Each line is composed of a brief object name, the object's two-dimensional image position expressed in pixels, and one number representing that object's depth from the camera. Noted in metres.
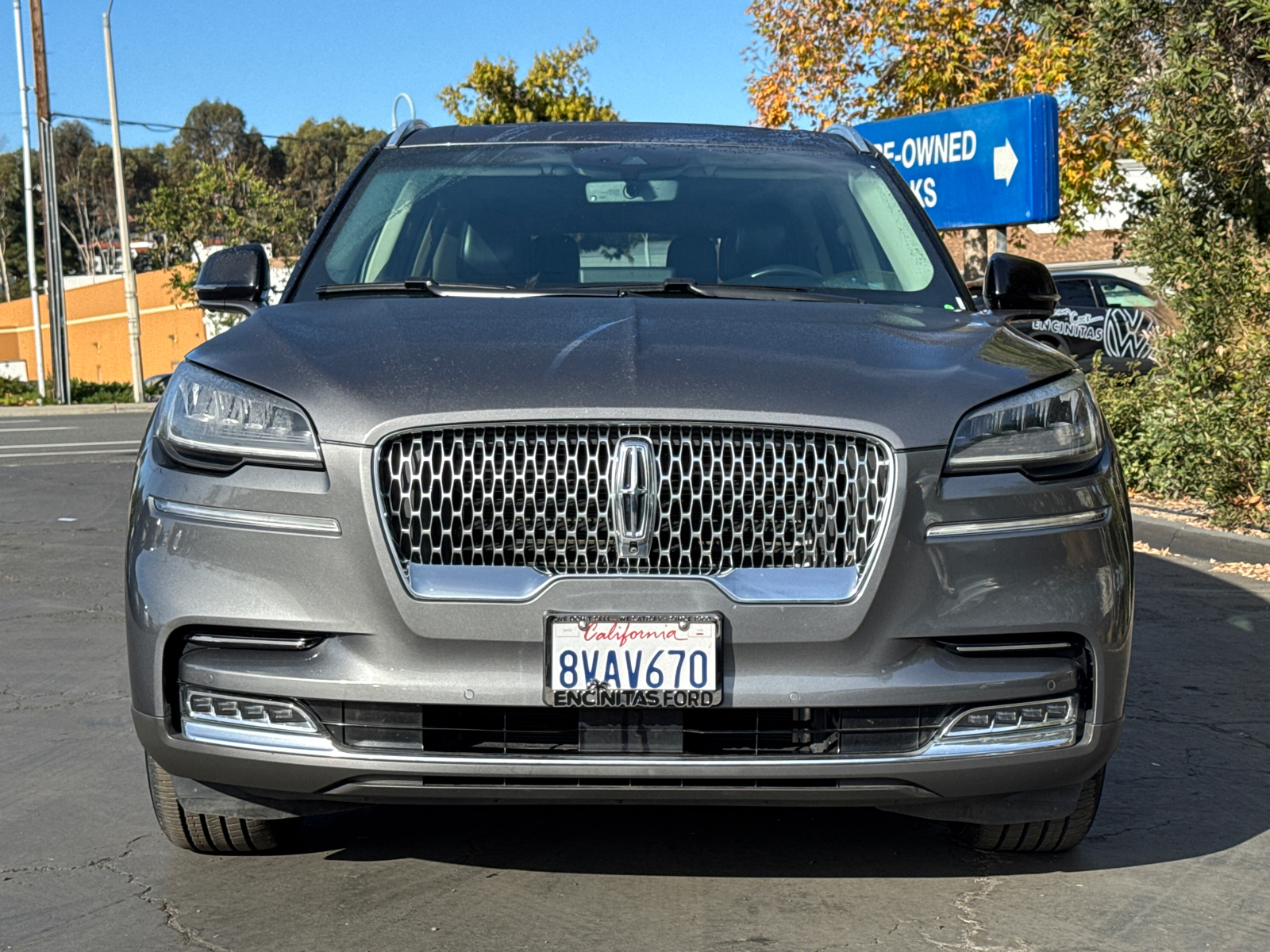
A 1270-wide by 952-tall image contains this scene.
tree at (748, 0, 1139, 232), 18.28
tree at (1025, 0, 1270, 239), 10.08
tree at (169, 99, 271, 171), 92.19
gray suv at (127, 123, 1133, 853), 3.14
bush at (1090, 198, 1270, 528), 9.58
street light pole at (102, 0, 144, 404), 31.66
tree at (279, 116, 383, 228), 89.12
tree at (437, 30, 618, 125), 33.84
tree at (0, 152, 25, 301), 99.50
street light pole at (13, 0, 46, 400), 33.62
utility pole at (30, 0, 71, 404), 31.38
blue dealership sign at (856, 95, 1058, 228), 11.79
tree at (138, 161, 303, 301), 38.16
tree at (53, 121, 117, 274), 95.31
